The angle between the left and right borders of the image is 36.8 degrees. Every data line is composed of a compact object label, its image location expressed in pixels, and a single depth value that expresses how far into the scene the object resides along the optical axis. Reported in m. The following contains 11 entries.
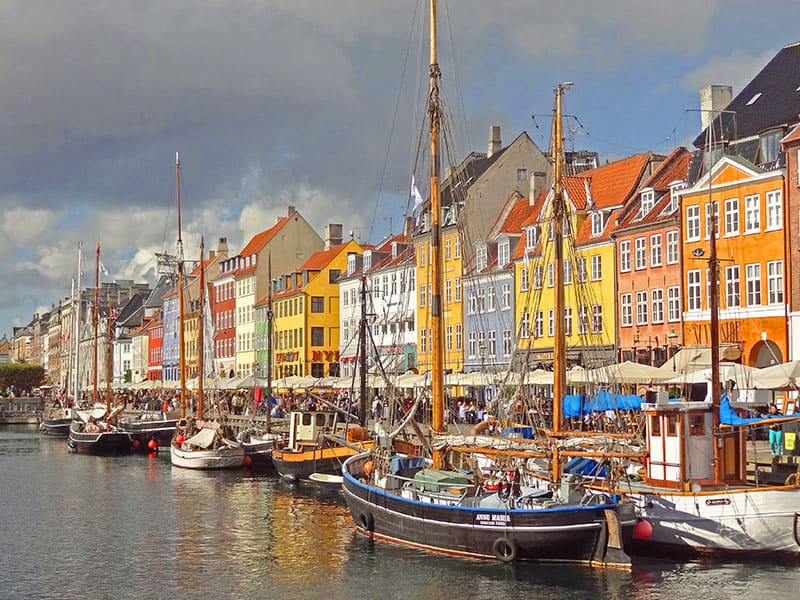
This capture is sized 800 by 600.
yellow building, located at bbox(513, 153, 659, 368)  71.19
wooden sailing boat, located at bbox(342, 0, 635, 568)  32.16
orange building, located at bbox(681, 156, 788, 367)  58.16
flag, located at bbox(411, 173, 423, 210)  43.28
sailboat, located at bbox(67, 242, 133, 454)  86.75
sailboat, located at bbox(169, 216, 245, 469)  67.19
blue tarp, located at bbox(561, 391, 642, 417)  45.25
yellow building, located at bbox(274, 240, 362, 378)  111.25
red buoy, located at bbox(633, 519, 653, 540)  33.66
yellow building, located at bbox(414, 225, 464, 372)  86.00
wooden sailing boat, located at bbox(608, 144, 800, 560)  32.56
